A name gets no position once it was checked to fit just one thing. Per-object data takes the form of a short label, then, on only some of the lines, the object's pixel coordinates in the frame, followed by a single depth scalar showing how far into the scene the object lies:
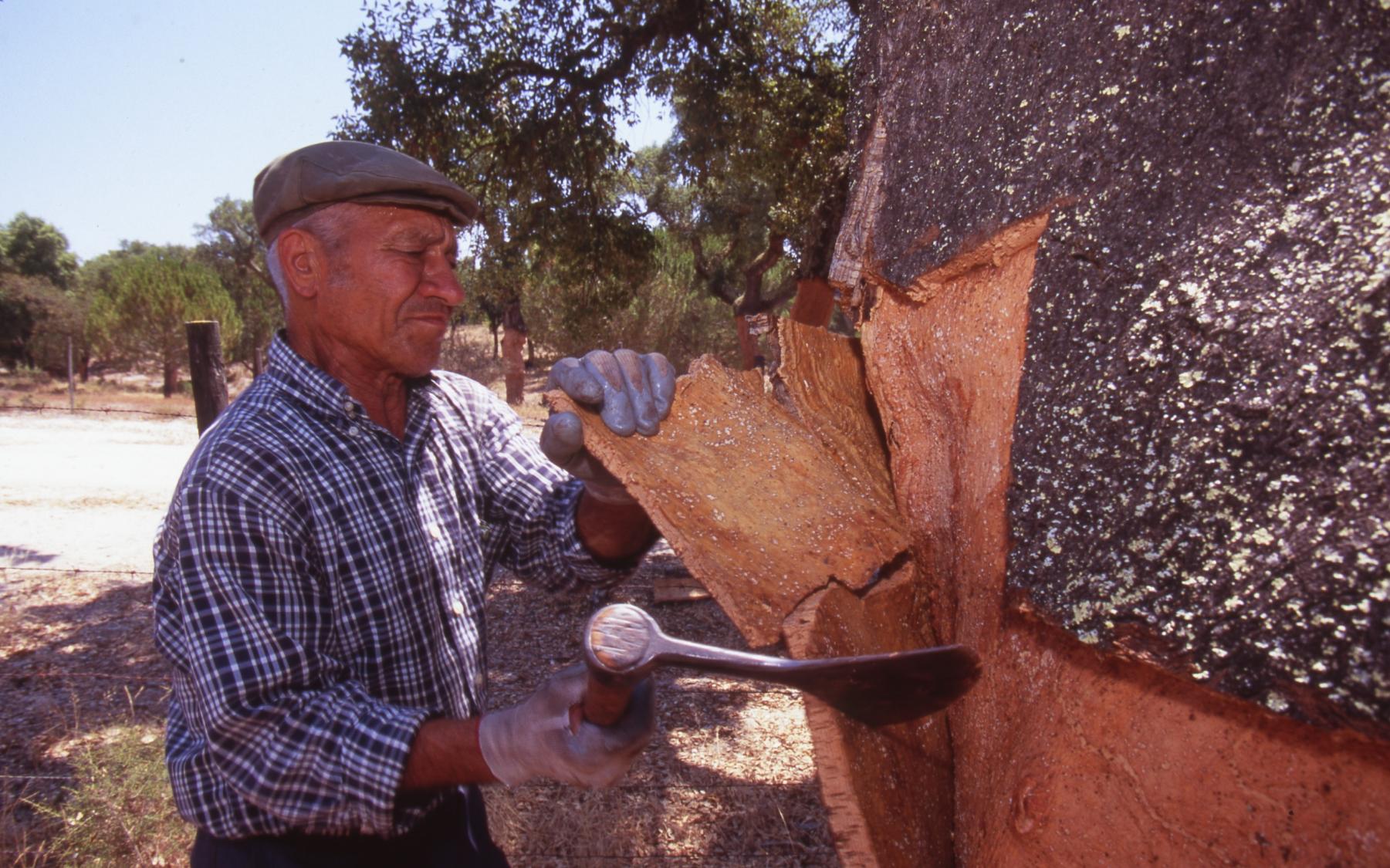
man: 1.36
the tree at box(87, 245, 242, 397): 21.58
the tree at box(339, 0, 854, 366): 6.33
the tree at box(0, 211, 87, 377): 24.27
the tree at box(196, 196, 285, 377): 26.03
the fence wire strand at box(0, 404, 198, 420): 15.41
